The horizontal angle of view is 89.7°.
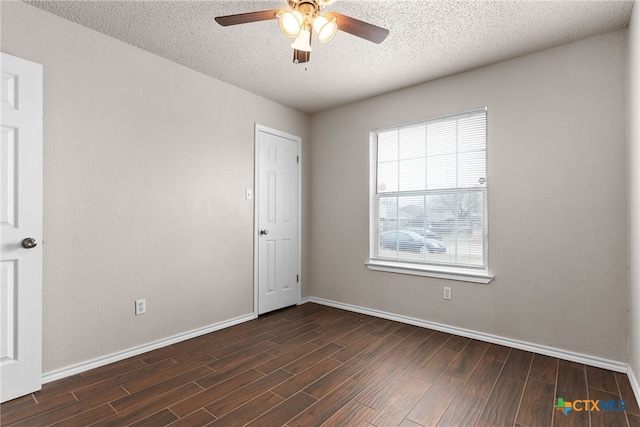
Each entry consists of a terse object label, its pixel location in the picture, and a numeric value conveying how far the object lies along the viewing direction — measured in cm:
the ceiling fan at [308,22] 184
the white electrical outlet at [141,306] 271
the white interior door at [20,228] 201
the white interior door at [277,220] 379
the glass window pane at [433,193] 313
